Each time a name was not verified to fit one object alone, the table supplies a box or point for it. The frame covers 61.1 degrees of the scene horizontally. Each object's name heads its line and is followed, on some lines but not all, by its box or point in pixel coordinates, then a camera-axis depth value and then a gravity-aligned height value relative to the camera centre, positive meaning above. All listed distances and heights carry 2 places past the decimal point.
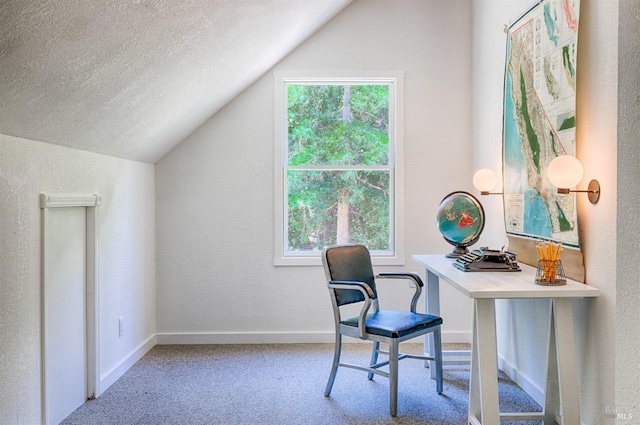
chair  3.04 -0.69
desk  2.43 -0.63
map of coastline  2.72 +0.49
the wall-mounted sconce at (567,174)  2.47 +0.14
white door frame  3.32 -0.58
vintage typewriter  2.99 -0.33
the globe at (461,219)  3.44 -0.09
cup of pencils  2.54 -0.30
